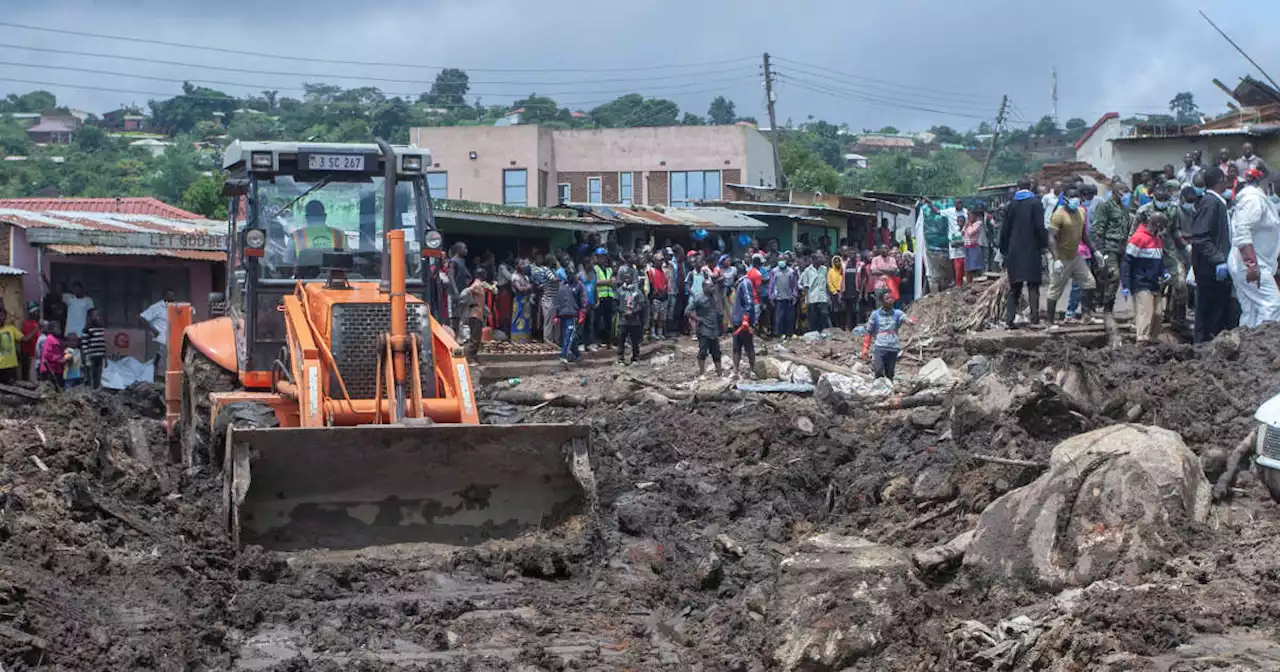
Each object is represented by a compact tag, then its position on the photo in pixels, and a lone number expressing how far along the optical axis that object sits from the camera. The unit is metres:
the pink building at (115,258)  24.19
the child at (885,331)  18.03
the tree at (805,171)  62.09
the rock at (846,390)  17.44
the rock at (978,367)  15.55
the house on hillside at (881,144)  121.25
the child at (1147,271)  15.56
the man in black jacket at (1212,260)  14.39
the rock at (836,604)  8.00
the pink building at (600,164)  52.38
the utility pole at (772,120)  52.28
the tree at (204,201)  47.59
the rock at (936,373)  17.77
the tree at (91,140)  89.00
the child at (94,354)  22.80
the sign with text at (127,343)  25.27
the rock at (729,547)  10.77
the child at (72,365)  21.69
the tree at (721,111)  132.25
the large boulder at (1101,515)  8.34
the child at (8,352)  20.77
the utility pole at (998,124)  52.97
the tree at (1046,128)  119.19
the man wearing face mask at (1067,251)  17.95
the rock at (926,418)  14.25
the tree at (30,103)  121.81
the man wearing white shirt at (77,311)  23.53
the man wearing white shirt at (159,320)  24.34
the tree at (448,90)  101.12
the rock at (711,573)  10.05
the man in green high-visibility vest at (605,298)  26.03
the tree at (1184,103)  100.01
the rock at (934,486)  11.05
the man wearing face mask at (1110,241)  19.66
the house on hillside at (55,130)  100.81
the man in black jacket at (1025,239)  17.86
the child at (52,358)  21.47
